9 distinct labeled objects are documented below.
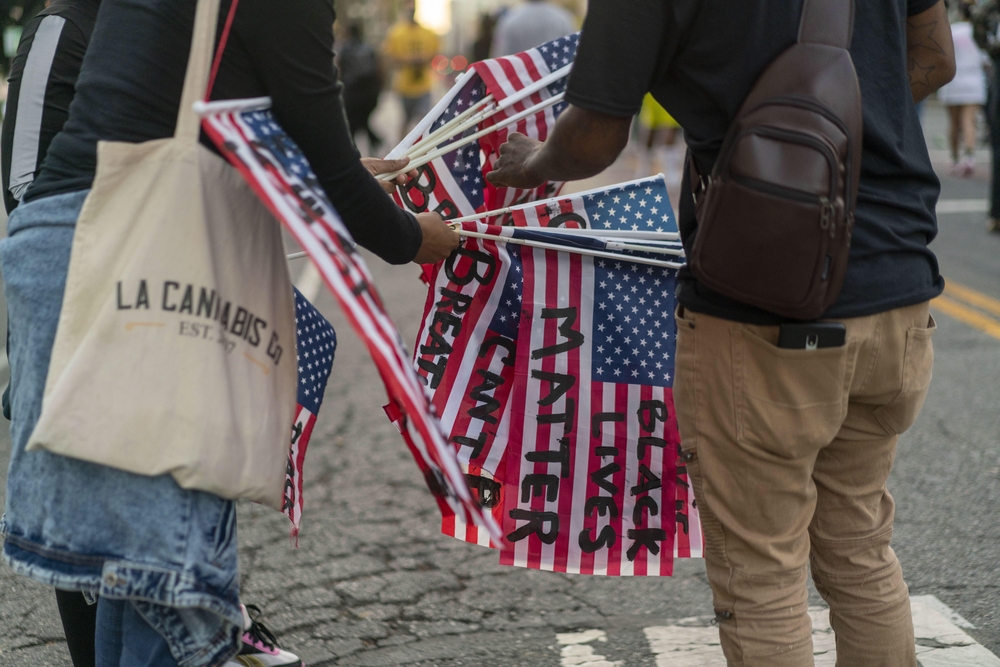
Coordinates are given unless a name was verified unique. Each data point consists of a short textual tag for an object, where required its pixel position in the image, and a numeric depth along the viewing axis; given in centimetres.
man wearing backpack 354
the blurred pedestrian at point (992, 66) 1498
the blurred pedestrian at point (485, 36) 2923
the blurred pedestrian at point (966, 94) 2155
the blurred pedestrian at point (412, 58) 2798
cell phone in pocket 366
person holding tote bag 347
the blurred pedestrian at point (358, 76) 2598
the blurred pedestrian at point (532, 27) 1858
